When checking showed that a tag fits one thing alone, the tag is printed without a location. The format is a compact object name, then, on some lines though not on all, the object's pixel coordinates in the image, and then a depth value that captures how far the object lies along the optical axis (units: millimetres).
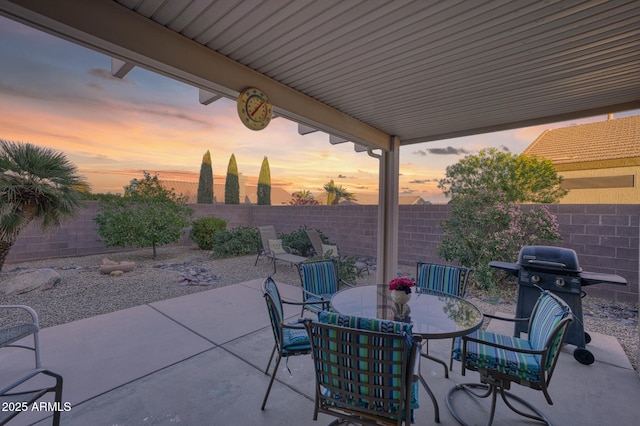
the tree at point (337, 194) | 12180
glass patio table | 1726
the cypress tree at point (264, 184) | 14969
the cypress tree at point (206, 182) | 13281
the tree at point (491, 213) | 4523
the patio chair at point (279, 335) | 1776
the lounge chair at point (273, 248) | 5736
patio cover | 1629
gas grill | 2488
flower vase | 1973
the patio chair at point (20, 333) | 1939
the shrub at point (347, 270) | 4773
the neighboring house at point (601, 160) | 7020
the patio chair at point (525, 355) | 1511
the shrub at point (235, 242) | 7340
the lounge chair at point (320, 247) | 5351
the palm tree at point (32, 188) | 3590
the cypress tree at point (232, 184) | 14094
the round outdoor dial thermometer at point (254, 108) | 2330
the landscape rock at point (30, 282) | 4109
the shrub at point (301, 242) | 6891
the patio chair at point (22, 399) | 1238
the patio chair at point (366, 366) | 1203
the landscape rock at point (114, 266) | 5281
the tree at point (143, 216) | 6262
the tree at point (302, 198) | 10083
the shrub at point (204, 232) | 7840
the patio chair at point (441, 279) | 2723
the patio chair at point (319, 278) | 2857
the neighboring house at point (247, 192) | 13645
